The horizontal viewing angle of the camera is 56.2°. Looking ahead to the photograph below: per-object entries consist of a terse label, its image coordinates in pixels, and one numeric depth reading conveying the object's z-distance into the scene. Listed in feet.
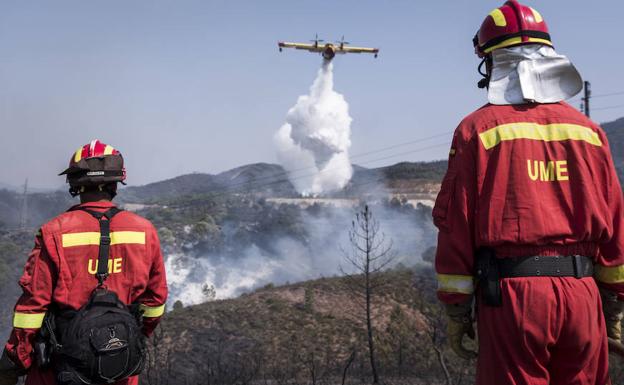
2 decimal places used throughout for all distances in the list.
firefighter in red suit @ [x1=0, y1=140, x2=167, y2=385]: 10.50
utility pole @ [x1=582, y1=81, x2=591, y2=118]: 108.01
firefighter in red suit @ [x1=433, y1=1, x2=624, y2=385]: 8.06
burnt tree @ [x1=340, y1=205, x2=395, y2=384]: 51.77
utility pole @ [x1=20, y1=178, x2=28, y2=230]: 232.65
